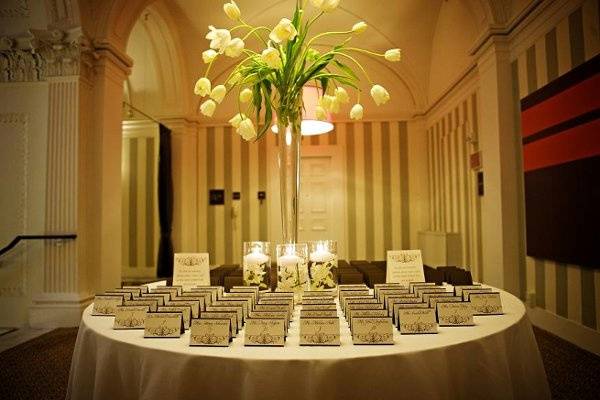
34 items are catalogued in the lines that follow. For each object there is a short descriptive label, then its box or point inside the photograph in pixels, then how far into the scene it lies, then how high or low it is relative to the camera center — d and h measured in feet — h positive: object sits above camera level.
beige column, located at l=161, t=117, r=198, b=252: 21.85 +2.09
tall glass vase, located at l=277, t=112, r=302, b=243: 5.16 +0.59
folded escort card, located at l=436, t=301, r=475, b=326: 3.80 -0.91
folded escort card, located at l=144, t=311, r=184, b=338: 3.59 -0.92
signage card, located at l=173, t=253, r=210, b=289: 5.77 -0.73
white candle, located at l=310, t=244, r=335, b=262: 5.02 -0.47
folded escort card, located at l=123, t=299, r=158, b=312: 4.08 -0.84
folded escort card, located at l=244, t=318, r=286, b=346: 3.34 -0.93
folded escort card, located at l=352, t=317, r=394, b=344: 3.30 -0.92
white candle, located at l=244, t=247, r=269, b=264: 5.22 -0.49
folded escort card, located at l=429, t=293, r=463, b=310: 3.99 -0.83
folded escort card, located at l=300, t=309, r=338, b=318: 3.45 -0.82
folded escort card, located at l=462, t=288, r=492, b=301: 4.35 -0.83
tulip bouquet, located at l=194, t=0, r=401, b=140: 5.00 +1.80
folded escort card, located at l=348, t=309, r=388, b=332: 3.44 -0.83
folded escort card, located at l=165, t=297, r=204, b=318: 3.97 -0.82
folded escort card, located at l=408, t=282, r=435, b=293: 4.82 -0.82
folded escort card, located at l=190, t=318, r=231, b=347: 3.33 -0.92
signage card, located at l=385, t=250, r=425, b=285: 5.60 -0.69
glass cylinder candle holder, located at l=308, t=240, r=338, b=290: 5.04 -0.57
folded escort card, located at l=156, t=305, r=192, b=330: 3.77 -0.84
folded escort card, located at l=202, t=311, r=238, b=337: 3.48 -0.83
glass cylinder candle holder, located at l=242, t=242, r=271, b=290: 5.24 -0.58
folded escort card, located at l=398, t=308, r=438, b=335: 3.58 -0.92
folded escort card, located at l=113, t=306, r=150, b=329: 3.92 -0.93
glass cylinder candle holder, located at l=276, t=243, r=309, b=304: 4.94 -0.60
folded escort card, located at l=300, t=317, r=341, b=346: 3.32 -0.92
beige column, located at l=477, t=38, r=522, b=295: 12.16 +1.18
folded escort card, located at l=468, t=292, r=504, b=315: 4.26 -0.91
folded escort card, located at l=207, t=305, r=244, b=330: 3.81 -0.85
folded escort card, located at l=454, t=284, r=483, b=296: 4.55 -0.82
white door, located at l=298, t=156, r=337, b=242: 23.09 +0.95
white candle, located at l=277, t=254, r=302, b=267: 4.92 -0.50
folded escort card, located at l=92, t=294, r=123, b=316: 4.54 -0.92
